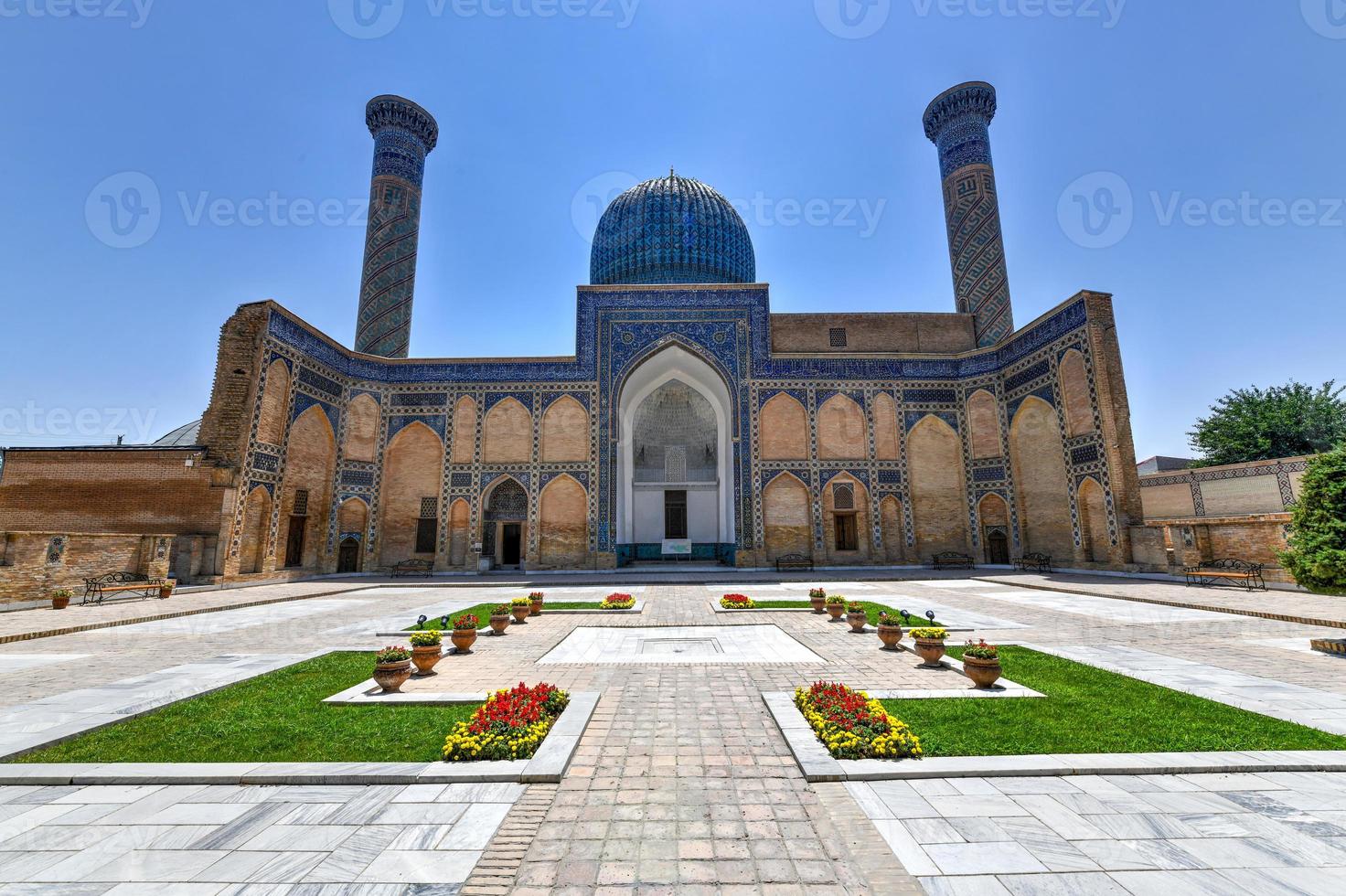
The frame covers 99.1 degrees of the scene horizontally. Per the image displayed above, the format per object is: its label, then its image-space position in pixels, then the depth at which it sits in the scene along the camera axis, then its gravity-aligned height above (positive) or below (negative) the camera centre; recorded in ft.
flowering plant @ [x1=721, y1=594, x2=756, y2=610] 34.17 -3.69
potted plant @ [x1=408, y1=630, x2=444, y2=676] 18.99 -3.52
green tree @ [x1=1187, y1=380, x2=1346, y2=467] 71.97 +13.89
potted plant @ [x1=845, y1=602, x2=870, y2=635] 26.89 -3.72
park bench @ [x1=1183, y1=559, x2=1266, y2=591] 39.53 -2.84
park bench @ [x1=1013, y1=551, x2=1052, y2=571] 57.93 -2.67
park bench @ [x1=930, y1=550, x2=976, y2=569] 64.13 -2.67
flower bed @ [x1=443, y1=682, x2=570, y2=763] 11.89 -4.07
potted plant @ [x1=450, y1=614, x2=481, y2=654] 22.86 -3.66
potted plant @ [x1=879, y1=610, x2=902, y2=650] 22.50 -3.64
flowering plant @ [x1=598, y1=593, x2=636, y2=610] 34.78 -3.68
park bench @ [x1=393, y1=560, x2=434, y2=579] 62.44 -2.64
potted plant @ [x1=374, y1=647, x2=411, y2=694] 16.47 -3.57
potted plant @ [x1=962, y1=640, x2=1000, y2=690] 16.58 -3.67
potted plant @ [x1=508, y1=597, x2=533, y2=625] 30.78 -3.52
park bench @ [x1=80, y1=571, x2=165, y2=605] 38.17 -2.54
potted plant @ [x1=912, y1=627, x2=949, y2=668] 19.57 -3.67
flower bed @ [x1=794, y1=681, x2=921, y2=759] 11.81 -4.10
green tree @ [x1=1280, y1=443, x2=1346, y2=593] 20.75 +0.15
